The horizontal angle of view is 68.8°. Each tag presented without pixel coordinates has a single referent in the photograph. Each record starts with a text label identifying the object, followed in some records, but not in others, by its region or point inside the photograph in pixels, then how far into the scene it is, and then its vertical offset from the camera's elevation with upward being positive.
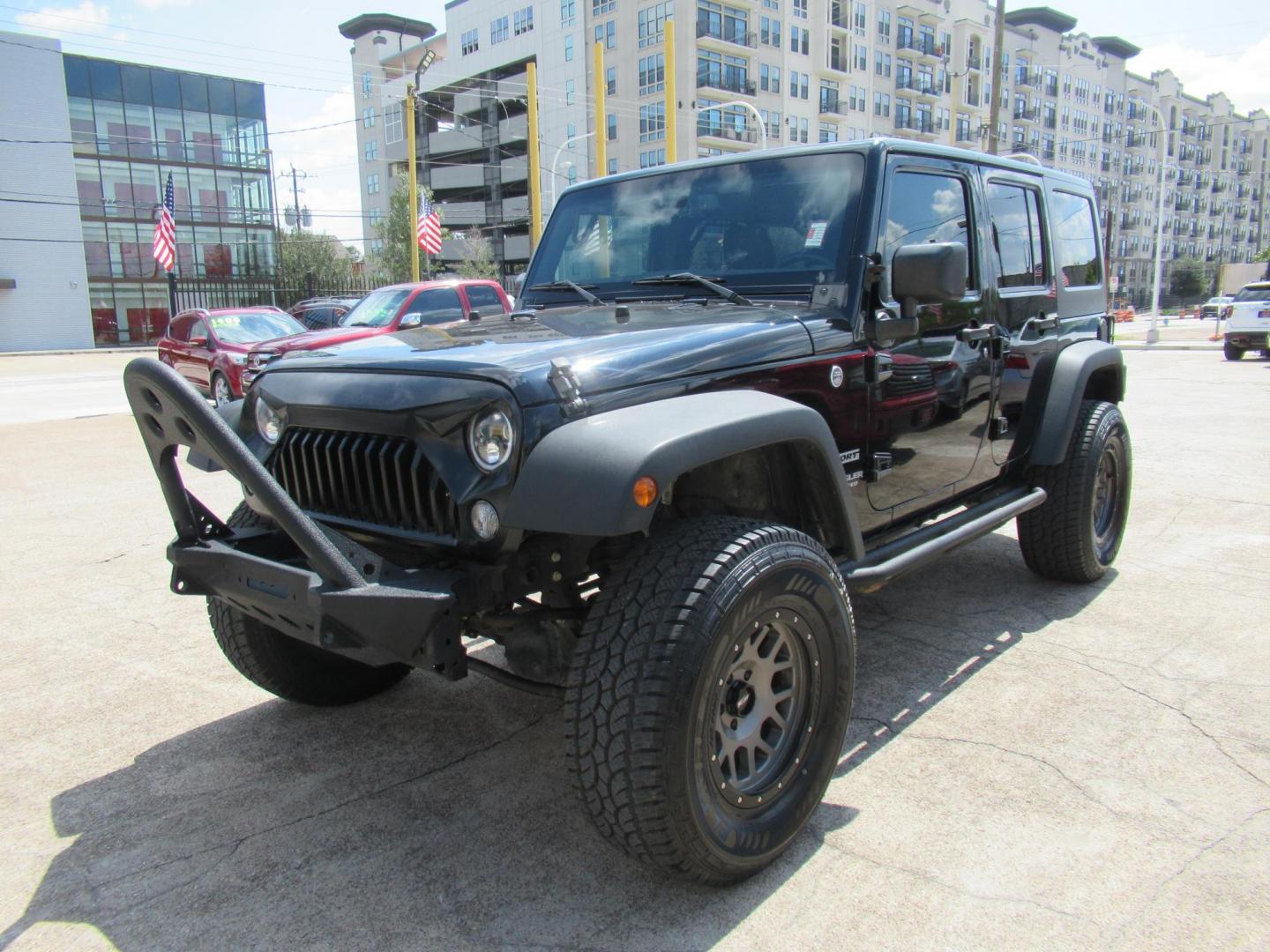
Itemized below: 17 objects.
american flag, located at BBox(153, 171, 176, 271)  27.84 +2.09
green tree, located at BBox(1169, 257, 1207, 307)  84.56 +1.40
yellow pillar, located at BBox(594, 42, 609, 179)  18.26 +3.96
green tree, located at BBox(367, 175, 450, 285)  51.81 +3.82
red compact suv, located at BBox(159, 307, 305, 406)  13.98 -0.50
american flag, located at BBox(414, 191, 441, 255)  25.78 +2.00
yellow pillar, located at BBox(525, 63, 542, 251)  21.00 +3.62
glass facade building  45.66 +6.48
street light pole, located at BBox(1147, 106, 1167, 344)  30.30 -0.24
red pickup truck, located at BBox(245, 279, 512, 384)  12.43 -0.03
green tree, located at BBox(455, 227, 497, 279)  51.97 +2.80
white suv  19.70 -0.56
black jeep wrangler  2.20 -0.48
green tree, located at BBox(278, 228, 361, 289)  51.09 +2.75
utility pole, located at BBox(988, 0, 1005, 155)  25.05 +5.91
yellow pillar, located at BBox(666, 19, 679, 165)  17.45 +4.14
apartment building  53.84 +14.33
